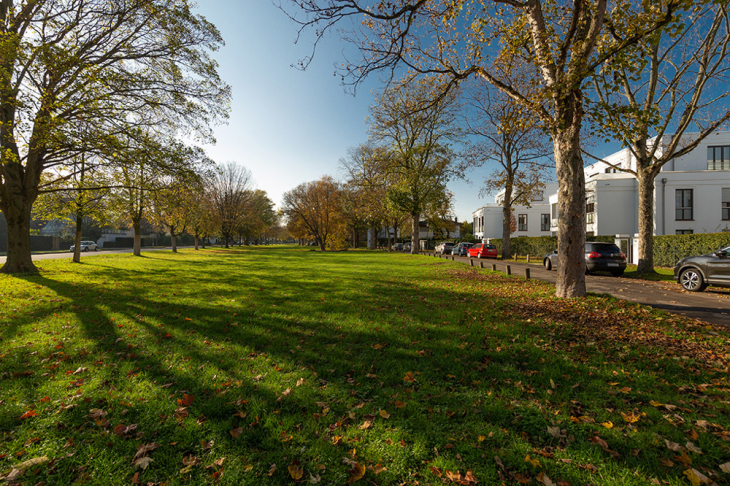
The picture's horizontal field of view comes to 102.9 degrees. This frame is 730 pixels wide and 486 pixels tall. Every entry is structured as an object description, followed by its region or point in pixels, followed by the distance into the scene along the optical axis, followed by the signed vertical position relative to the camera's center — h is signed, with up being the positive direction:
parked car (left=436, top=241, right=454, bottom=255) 38.66 -0.85
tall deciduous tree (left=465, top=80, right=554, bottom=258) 25.11 +6.18
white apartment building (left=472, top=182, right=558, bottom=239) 45.91 +3.89
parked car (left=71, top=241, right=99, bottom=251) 42.69 -0.89
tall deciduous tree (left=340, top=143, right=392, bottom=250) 30.77 +6.62
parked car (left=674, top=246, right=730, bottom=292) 9.78 -1.00
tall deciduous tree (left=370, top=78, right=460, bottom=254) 28.73 +7.93
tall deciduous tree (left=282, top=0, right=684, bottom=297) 6.96 +4.77
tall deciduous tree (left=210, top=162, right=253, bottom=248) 43.62 +5.85
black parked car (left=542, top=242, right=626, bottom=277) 14.69 -0.82
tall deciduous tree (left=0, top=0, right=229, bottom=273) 10.27 +6.38
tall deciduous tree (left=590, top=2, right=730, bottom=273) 13.02 +6.38
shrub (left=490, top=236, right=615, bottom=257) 27.86 -0.22
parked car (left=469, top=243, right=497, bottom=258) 29.92 -0.95
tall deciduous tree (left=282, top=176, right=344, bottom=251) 44.59 +5.02
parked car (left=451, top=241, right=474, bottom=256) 36.06 -0.91
